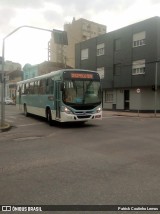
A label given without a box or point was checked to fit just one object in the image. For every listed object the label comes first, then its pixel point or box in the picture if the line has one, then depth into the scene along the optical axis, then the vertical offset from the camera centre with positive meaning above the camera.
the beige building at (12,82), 75.26 +3.19
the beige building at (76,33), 73.12 +16.01
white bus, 15.88 -0.09
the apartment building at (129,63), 30.67 +3.62
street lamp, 16.98 +3.43
